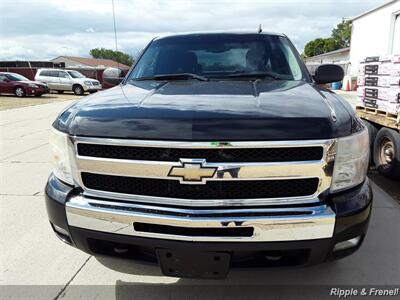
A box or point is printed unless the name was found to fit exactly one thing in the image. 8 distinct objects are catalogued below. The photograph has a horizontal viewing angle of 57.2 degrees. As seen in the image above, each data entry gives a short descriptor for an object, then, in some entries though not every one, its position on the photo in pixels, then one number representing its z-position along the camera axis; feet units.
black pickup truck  6.32
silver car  81.88
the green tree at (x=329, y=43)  267.33
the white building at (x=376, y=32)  61.93
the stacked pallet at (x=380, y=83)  16.24
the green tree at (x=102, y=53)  379.55
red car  71.87
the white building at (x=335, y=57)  139.42
